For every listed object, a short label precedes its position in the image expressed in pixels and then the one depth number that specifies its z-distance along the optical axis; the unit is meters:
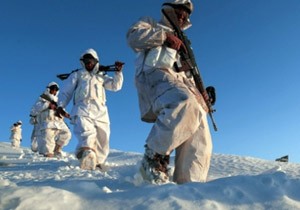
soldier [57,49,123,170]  3.87
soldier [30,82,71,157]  6.25
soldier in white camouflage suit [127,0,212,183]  1.82
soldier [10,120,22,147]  13.73
